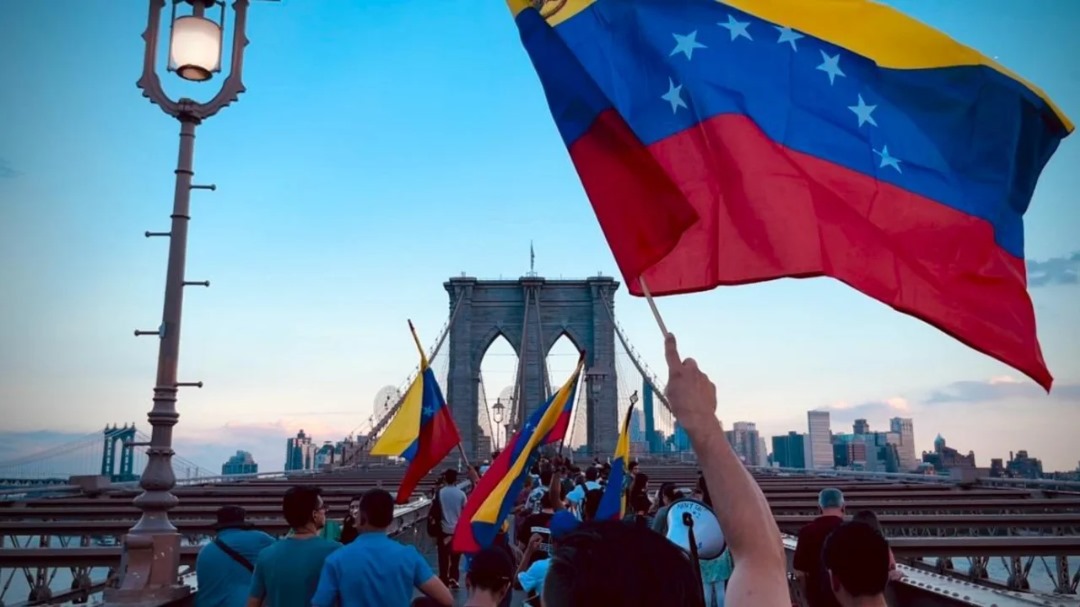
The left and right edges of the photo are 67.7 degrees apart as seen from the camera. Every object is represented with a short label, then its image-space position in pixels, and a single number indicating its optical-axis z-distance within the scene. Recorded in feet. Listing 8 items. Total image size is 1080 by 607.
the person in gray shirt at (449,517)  30.68
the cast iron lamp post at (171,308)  16.16
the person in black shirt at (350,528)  20.81
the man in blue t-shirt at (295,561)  12.39
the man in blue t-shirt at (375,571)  11.88
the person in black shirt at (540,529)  16.91
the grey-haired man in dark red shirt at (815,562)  14.11
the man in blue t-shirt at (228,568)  14.42
